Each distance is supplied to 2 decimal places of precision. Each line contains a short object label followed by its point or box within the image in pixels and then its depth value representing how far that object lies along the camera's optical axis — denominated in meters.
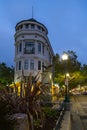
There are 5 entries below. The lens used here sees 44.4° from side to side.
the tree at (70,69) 26.69
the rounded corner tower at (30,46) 19.68
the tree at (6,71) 31.52
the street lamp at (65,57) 8.73
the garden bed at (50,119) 3.42
